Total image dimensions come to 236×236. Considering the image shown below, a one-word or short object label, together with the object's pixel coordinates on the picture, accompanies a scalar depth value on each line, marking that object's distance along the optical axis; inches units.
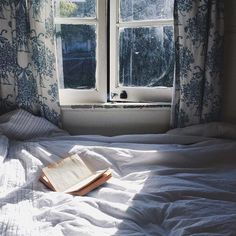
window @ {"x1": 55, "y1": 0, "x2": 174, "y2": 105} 79.6
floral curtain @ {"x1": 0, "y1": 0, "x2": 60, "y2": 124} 73.2
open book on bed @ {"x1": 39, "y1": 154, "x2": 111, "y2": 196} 56.1
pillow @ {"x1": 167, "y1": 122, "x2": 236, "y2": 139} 72.7
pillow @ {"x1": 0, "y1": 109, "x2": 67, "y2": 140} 72.7
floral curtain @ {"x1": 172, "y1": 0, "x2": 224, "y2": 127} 73.5
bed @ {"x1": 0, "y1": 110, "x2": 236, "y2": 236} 44.4
